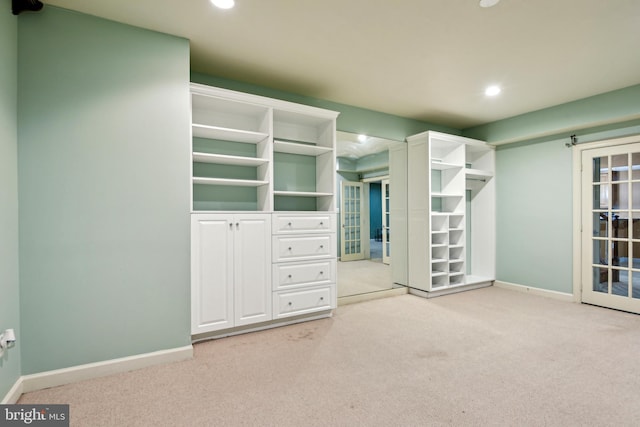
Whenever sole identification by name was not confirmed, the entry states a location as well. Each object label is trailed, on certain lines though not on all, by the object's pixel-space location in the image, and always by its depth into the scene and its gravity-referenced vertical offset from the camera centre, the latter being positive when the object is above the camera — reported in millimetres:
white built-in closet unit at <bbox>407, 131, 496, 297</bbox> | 4219 -26
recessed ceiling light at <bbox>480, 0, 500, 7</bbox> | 1995 +1391
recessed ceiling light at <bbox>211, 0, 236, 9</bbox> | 2031 +1419
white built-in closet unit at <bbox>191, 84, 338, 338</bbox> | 2680 -49
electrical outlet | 1667 -700
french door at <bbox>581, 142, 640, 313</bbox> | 3545 -178
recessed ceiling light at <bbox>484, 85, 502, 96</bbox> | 3454 +1421
